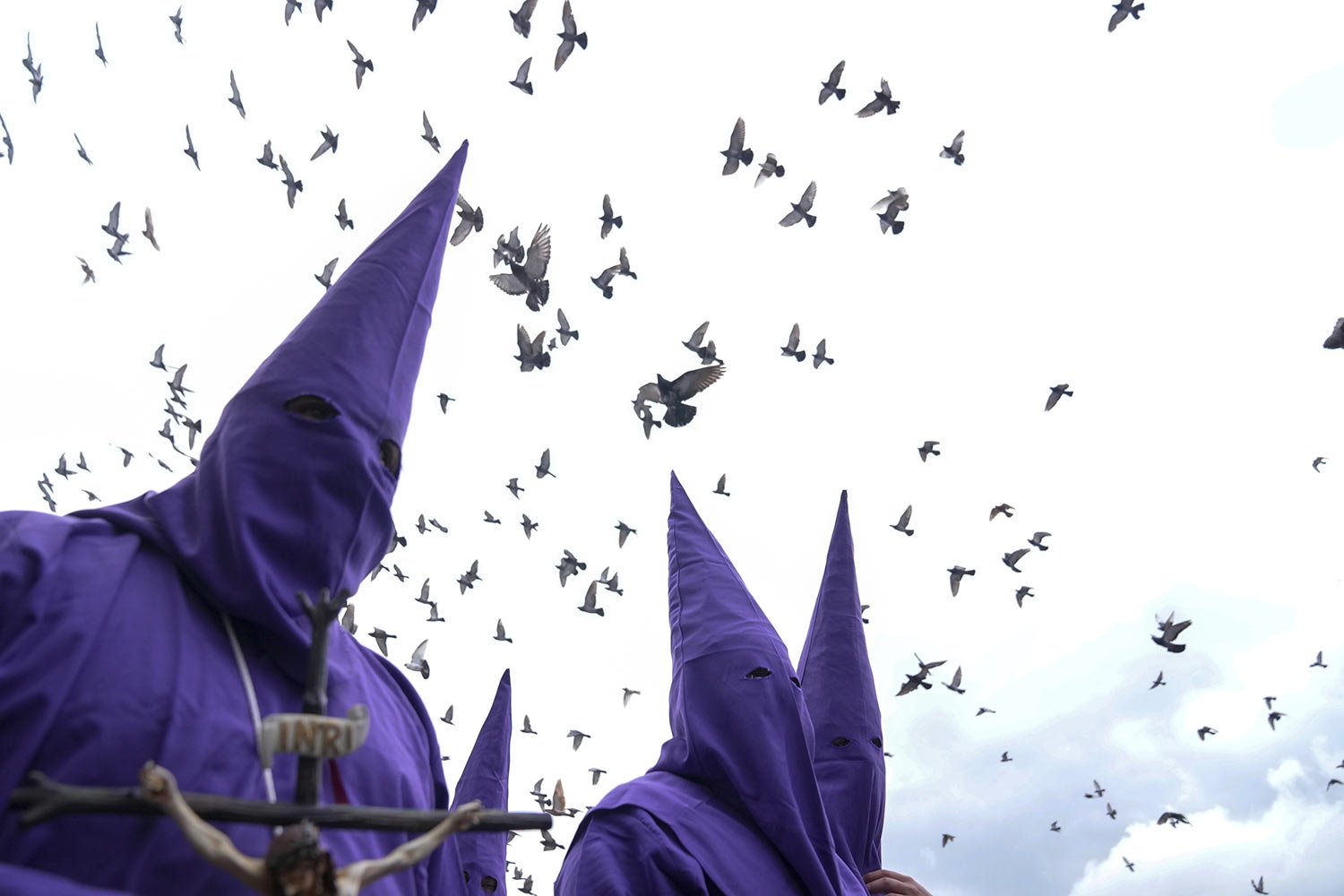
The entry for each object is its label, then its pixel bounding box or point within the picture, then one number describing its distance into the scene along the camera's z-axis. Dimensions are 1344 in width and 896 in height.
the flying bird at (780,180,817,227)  10.05
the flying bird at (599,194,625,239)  9.91
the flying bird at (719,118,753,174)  9.73
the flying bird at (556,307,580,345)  10.34
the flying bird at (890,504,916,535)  12.29
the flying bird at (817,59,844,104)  9.62
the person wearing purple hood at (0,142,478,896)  1.73
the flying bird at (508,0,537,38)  9.21
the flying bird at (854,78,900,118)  9.79
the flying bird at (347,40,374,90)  10.02
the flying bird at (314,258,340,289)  9.41
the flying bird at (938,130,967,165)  10.24
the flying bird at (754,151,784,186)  9.69
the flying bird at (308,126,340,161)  10.11
